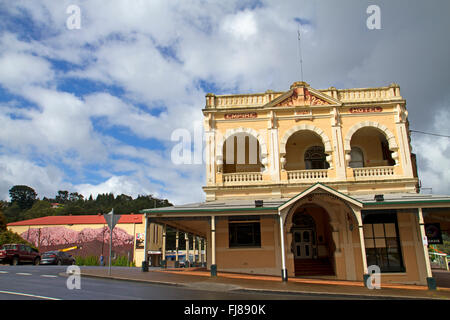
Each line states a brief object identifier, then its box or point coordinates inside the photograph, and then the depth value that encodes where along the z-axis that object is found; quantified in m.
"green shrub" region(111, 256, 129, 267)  35.24
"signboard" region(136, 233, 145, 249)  44.06
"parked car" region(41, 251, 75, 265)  25.58
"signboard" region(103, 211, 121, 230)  14.15
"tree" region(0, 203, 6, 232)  33.00
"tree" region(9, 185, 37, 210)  132.88
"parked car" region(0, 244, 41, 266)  21.80
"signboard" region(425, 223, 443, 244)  17.97
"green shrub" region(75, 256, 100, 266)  35.50
